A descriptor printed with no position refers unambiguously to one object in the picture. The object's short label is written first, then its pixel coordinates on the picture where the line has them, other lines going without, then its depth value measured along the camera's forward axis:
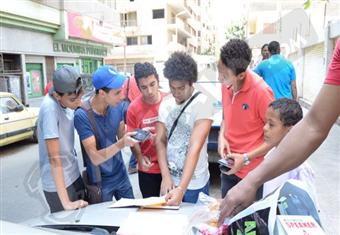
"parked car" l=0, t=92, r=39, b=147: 7.84
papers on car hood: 2.00
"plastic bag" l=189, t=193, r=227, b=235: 1.45
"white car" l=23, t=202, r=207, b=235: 1.79
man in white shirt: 2.35
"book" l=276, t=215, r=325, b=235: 1.09
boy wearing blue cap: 2.47
